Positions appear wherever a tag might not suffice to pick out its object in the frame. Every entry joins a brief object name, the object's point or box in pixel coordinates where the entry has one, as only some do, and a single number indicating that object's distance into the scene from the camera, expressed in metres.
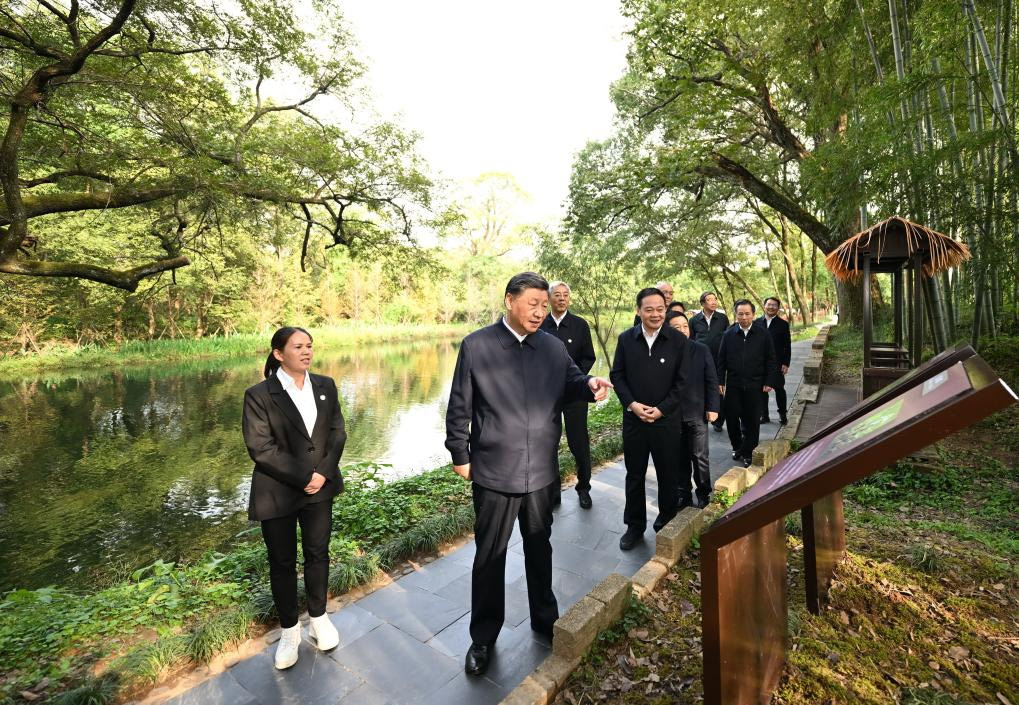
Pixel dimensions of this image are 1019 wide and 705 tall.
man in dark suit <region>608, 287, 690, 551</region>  3.56
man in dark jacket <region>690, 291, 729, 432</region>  6.39
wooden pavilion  5.24
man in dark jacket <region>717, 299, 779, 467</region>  5.12
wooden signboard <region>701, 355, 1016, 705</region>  1.02
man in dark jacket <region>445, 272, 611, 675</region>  2.37
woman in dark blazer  2.42
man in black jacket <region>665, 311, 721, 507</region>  3.88
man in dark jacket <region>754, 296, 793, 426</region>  6.56
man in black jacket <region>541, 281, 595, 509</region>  4.33
